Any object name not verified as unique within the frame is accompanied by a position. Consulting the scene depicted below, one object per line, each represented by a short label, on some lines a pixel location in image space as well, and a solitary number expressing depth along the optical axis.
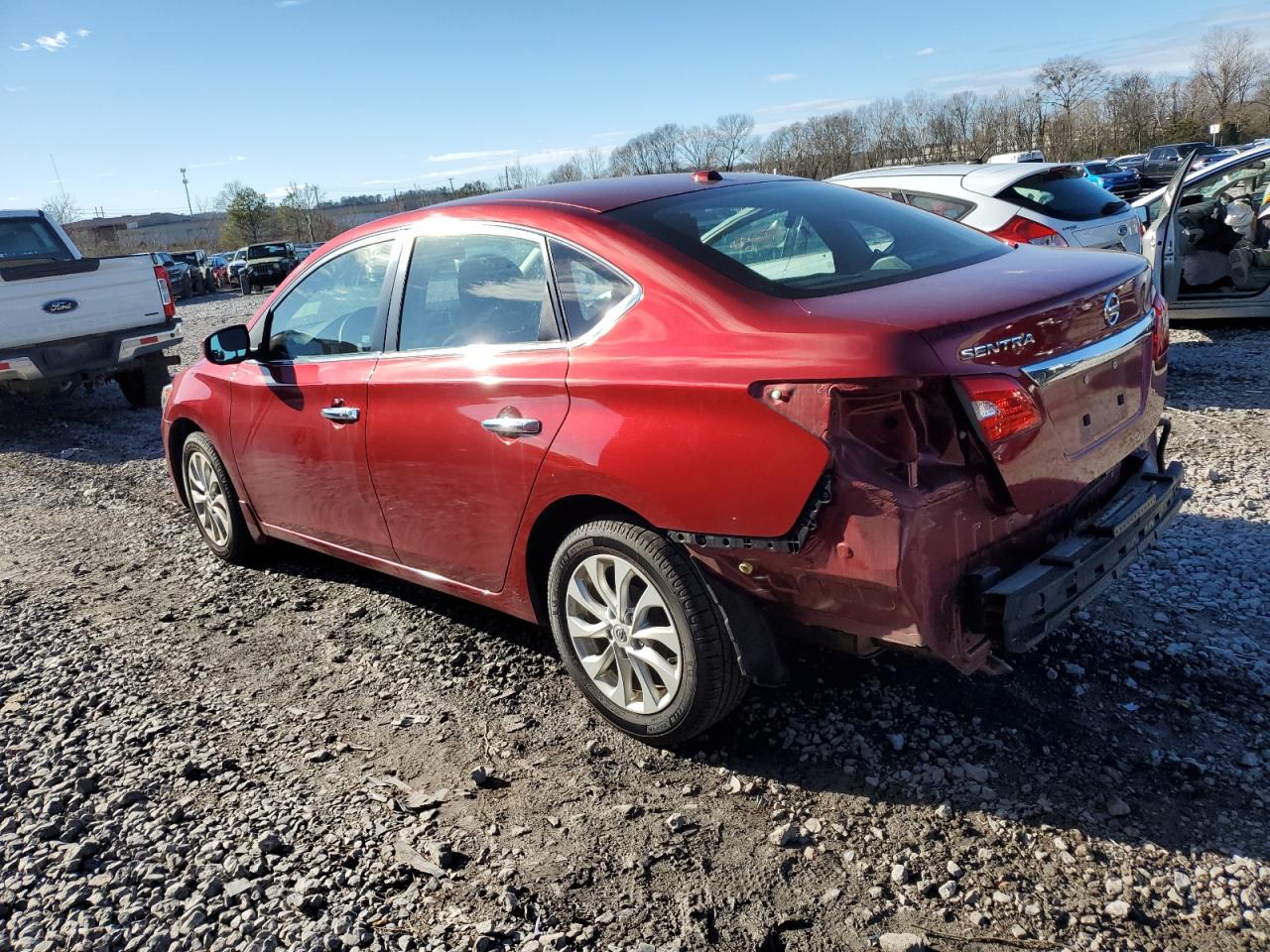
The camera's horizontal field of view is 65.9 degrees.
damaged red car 2.49
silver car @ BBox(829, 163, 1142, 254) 7.30
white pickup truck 9.14
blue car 24.74
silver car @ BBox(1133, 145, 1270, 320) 7.68
